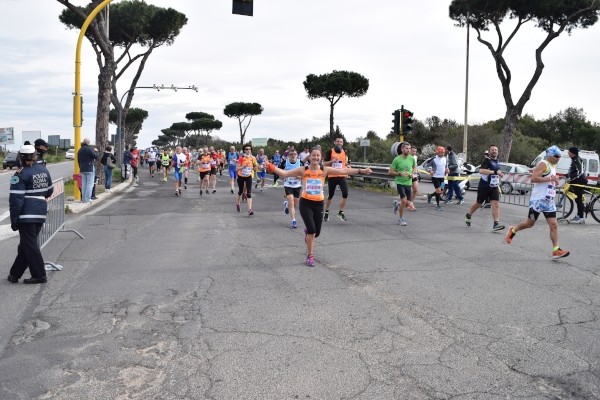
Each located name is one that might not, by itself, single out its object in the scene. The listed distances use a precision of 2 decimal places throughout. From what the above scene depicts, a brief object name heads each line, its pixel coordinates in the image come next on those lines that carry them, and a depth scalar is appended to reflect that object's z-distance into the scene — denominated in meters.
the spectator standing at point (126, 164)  29.02
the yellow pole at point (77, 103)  15.51
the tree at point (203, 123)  94.44
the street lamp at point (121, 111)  35.19
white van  24.44
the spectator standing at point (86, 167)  15.66
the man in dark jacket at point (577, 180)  13.35
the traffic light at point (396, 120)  19.82
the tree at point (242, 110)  71.19
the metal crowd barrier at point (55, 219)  8.01
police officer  6.87
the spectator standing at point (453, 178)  17.50
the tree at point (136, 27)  36.94
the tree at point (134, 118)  80.25
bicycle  13.53
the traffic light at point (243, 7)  13.01
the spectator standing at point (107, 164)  20.75
